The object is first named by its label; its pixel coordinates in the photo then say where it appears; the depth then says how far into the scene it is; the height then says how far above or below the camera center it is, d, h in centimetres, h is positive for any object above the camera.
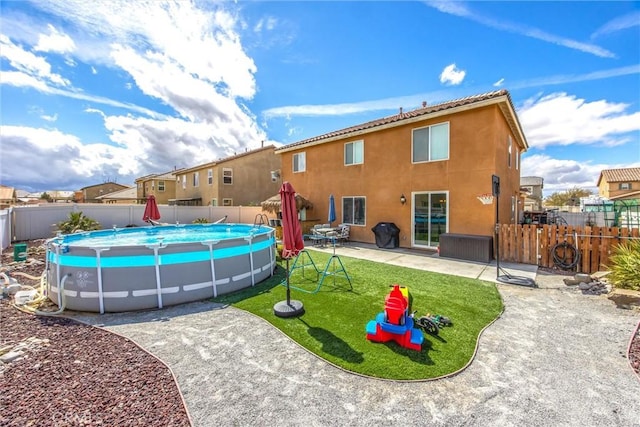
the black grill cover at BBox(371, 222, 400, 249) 1195 -146
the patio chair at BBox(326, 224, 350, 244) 1330 -149
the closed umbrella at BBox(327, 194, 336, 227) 1320 -36
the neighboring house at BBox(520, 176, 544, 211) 4405 +313
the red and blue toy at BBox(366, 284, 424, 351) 375 -182
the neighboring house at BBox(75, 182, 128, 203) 5238 +364
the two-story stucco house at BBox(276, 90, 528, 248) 998 +157
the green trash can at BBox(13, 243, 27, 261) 925 -165
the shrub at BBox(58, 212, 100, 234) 1327 -94
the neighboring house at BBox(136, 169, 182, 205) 3253 +244
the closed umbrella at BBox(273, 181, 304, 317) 497 -58
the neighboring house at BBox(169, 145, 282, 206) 2494 +254
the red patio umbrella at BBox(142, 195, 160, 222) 1258 -31
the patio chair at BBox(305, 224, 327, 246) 1320 -194
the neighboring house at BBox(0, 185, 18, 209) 3912 +233
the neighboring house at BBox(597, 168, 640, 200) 3694 +298
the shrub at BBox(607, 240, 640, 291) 569 -153
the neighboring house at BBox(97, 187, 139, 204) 3468 +107
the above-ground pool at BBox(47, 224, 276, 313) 517 -142
